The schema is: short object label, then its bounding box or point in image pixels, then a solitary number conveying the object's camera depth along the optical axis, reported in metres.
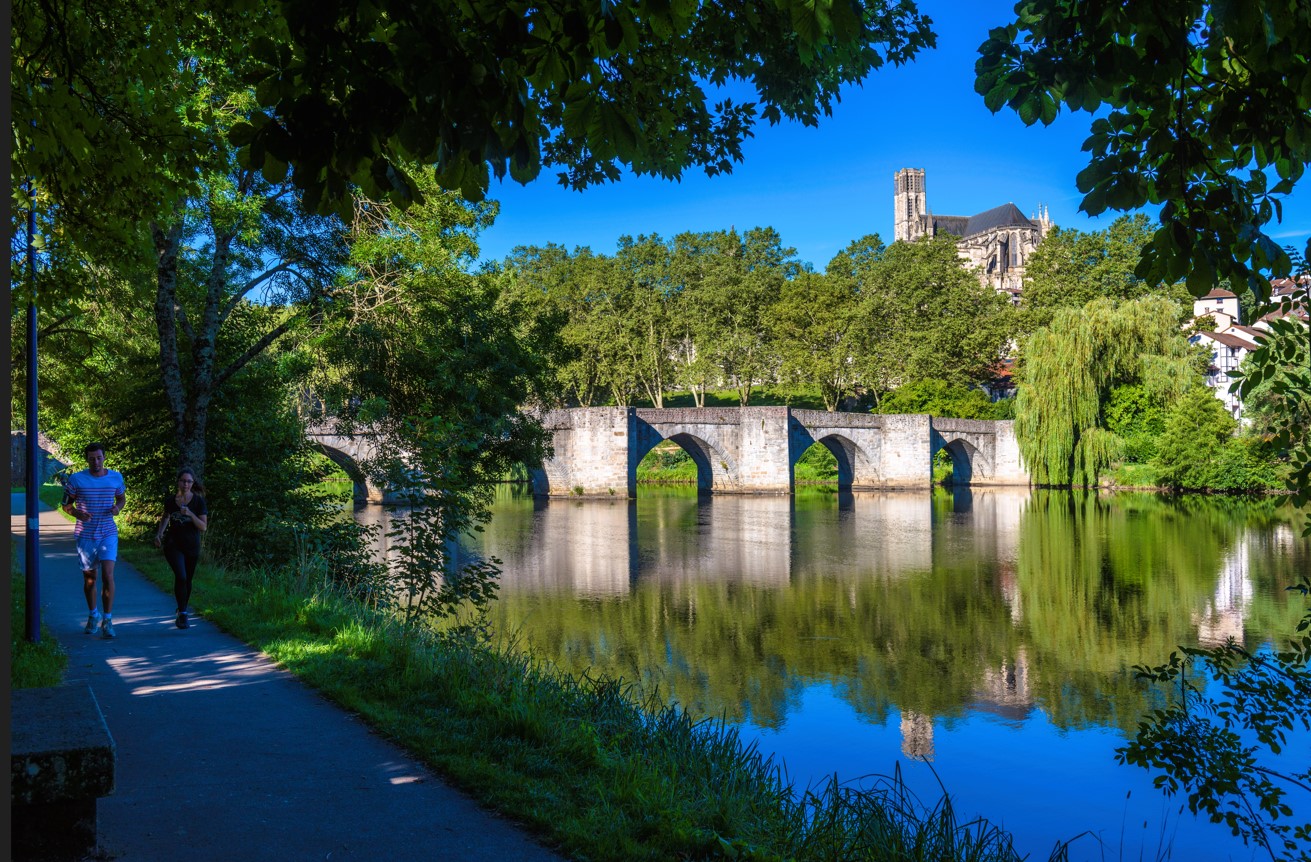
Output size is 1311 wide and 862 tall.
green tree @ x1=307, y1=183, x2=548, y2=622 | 13.06
